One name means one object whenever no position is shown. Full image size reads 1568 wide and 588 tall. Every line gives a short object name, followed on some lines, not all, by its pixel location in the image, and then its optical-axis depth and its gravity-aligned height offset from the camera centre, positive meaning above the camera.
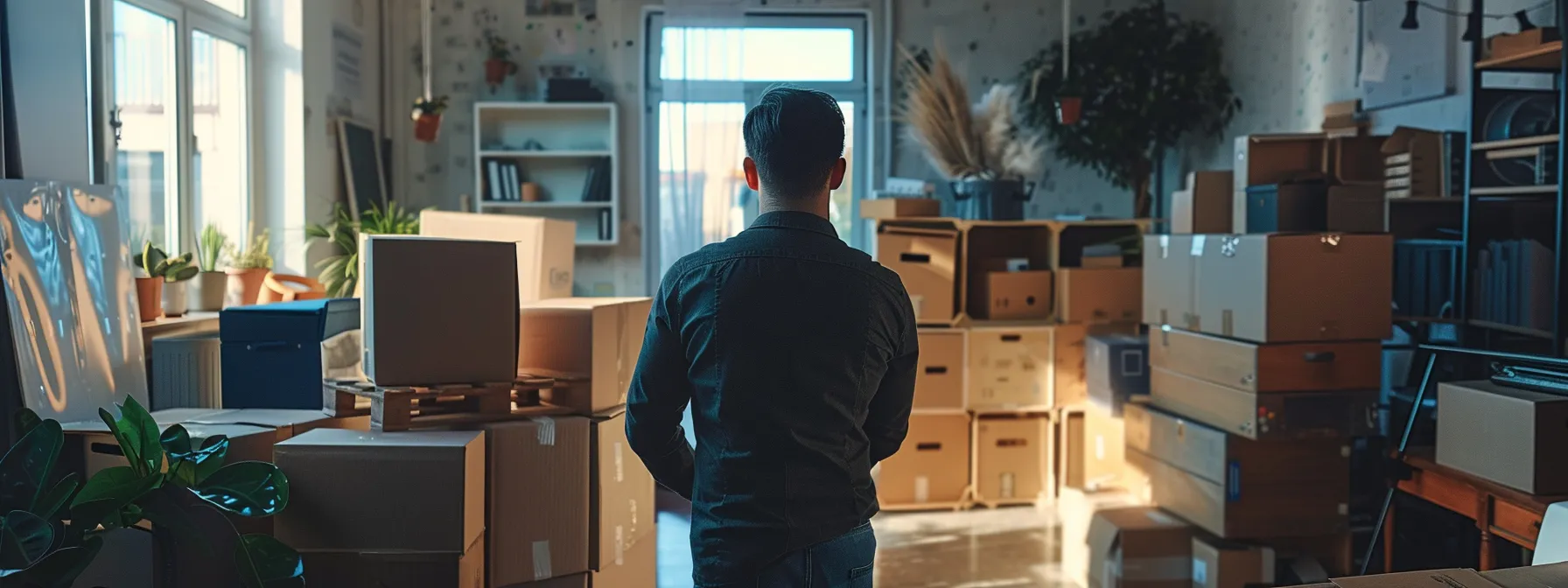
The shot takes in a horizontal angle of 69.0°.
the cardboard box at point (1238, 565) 3.38 -0.93
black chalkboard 5.30 +0.41
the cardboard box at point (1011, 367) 5.16 -0.53
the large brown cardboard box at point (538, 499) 2.57 -0.57
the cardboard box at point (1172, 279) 3.62 -0.09
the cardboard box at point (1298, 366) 3.24 -0.33
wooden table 2.50 -0.58
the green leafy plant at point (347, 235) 4.75 +0.06
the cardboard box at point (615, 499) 2.71 -0.62
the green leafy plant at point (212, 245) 4.02 +0.02
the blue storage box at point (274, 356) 3.09 -0.29
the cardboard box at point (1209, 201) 3.83 +0.17
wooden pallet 2.47 -0.35
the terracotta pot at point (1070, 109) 5.31 +0.67
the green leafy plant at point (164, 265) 3.45 -0.05
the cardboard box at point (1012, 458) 5.17 -0.94
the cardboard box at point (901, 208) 5.10 +0.20
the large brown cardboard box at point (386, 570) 2.30 -0.65
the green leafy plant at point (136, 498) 2.09 -0.47
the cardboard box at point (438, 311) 2.46 -0.13
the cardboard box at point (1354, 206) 3.35 +0.13
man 1.46 -0.15
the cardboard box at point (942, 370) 5.10 -0.53
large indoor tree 5.49 +0.78
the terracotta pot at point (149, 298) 3.41 -0.15
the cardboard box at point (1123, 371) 4.75 -0.50
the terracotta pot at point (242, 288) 4.03 -0.14
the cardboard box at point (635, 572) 2.80 -0.83
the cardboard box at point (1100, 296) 5.18 -0.20
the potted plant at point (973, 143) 5.21 +0.50
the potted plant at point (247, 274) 4.04 -0.09
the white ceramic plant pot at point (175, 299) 3.59 -0.16
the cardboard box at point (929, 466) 5.07 -0.96
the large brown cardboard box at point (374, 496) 2.30 -0.50
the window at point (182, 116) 3.91 +0.50
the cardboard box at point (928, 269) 5.14 -0.08
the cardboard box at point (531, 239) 3.20 +0.03
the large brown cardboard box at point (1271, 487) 3.35 -0.70
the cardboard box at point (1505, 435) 2.50 -0.42
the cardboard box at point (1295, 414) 3.25 -0.47
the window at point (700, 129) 5.84 +0.64
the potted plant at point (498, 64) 5.87 +0.96
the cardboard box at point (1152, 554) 3.54 -0.94
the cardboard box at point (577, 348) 2.77 -0.24
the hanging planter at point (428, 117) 5.34 +0.62
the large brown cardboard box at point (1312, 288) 3.20 -0.10
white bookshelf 5.92 +0.49
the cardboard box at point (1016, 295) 5.28 -0.20
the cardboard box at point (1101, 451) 4.82 -0.86
